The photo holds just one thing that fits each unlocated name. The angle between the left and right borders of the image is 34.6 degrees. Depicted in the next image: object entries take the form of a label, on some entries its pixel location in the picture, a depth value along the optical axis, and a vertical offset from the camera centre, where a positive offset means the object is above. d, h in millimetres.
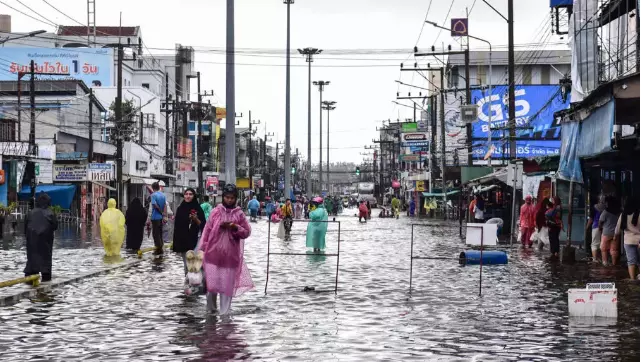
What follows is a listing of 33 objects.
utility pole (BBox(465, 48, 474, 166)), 56416 +5393
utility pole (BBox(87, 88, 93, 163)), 56425 +2925
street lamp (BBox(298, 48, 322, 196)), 77688 +7894
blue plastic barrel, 22109 -1291
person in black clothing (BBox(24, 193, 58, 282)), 16828 -706
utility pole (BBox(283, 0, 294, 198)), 59688 +4585
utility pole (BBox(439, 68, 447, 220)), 67750 +3579
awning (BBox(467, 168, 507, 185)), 40688 +825
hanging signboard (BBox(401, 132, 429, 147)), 76562 +4430
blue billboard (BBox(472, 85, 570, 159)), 62281 +4867
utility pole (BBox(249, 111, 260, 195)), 110456 +2226
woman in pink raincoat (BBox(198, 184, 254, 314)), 12789 -685
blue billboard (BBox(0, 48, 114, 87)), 90500 +11831
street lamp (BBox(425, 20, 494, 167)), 48094 +7274
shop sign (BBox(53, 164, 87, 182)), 55281 +1196
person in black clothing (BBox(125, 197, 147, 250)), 25359 -678
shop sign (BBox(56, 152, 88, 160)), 59094 +2304
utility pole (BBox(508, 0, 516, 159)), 39469 +5585
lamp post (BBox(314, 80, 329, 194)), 113262 +9222
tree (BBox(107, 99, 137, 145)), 71250 +6079
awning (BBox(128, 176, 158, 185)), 71844 +1087
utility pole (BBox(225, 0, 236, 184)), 25483 +2446
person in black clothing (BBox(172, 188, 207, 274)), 16875 -511
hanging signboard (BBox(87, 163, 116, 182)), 52469 +1241
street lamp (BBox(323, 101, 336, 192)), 134000 +11972
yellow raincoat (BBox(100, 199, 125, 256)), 23859 -779
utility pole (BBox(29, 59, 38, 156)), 47938 +3102
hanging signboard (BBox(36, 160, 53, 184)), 55188 +1240
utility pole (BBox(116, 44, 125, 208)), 51750 +3792
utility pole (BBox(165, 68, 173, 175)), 88881 +3267
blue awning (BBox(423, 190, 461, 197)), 68000 +258
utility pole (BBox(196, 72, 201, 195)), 79788 +4225
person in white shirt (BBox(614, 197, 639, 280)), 17609 -555
